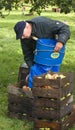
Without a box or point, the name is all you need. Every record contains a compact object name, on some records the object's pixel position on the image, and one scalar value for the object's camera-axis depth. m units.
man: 3.49
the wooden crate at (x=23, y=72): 4.20
